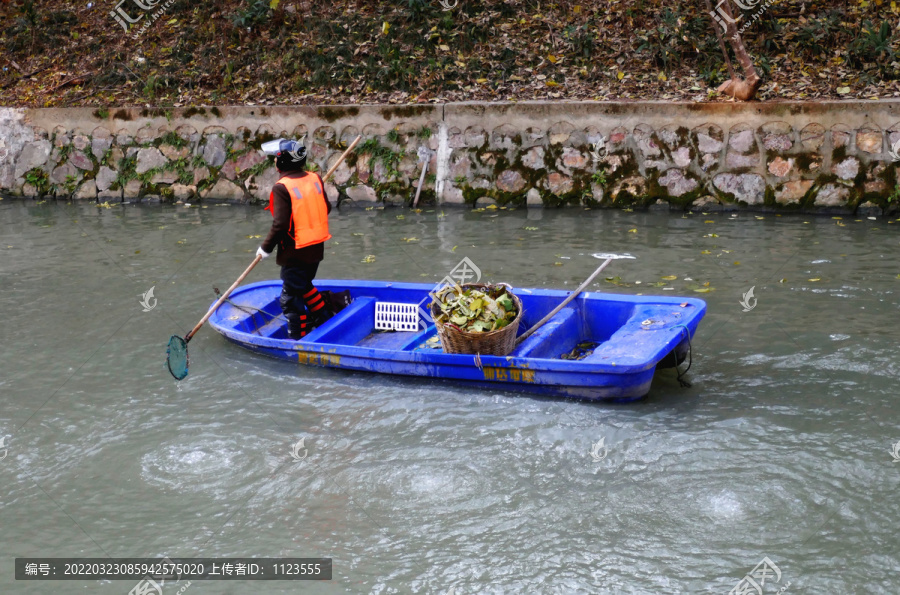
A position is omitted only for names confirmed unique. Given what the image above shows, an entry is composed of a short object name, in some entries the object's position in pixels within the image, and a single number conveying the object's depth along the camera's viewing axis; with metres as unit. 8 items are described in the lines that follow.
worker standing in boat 6.88
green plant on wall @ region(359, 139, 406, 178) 12.70
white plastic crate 7.52
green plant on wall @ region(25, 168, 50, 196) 14.48
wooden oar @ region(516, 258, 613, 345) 6.45
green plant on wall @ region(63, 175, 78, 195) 14.34
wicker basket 6.06
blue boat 5.79
